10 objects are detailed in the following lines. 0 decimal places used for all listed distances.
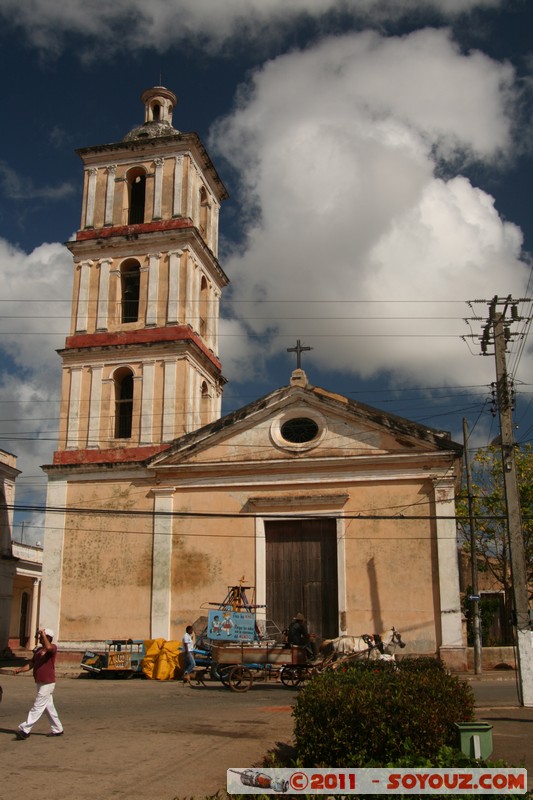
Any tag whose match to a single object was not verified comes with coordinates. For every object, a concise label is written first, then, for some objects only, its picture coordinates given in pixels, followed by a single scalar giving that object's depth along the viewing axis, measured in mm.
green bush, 8117
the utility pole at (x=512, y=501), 15469
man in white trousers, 10922
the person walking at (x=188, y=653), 20844
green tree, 35094
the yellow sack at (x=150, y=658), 22406
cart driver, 19453
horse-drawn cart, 18531
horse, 20078
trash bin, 8180
